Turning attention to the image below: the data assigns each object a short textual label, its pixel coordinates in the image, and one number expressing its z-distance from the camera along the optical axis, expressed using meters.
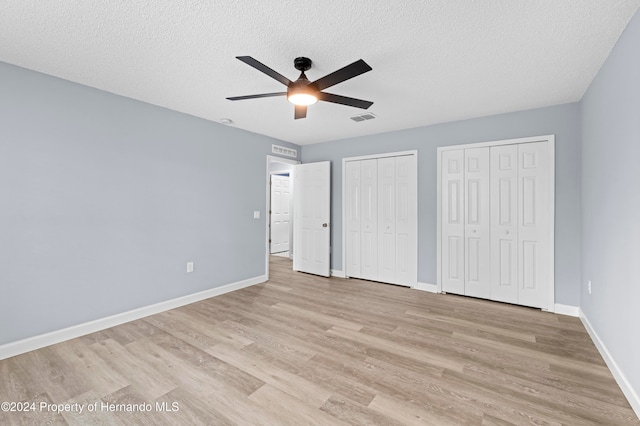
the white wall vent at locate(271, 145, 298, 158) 5.07
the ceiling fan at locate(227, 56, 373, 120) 1.93
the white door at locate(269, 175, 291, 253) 7.77
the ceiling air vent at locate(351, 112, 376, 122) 3.81
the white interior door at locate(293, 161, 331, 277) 5.23
